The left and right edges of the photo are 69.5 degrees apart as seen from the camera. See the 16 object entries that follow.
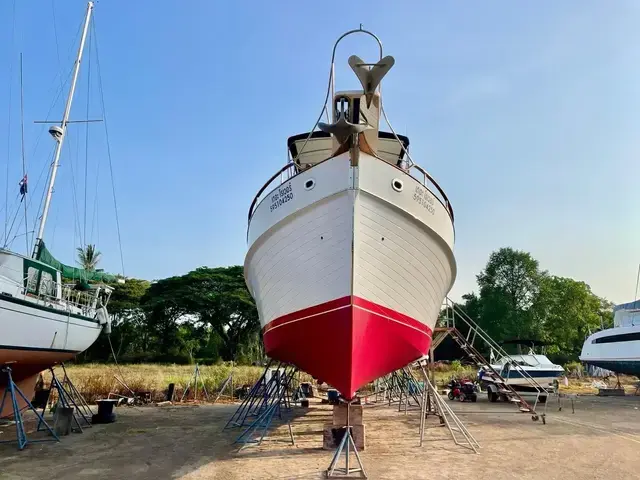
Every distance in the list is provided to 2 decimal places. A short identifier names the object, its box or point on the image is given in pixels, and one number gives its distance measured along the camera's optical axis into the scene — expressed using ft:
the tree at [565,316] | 140.05
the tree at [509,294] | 137.18
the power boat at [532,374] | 57.98
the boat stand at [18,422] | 27.37
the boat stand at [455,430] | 28.37
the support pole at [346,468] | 20.65
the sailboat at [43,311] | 29.45
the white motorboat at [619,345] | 74.23
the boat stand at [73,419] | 33.94
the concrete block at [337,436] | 26.48
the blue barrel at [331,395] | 50.31
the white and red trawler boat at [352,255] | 20.97
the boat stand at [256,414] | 29.96
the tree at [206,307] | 121.29
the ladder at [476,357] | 37.76
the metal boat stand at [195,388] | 58.49
